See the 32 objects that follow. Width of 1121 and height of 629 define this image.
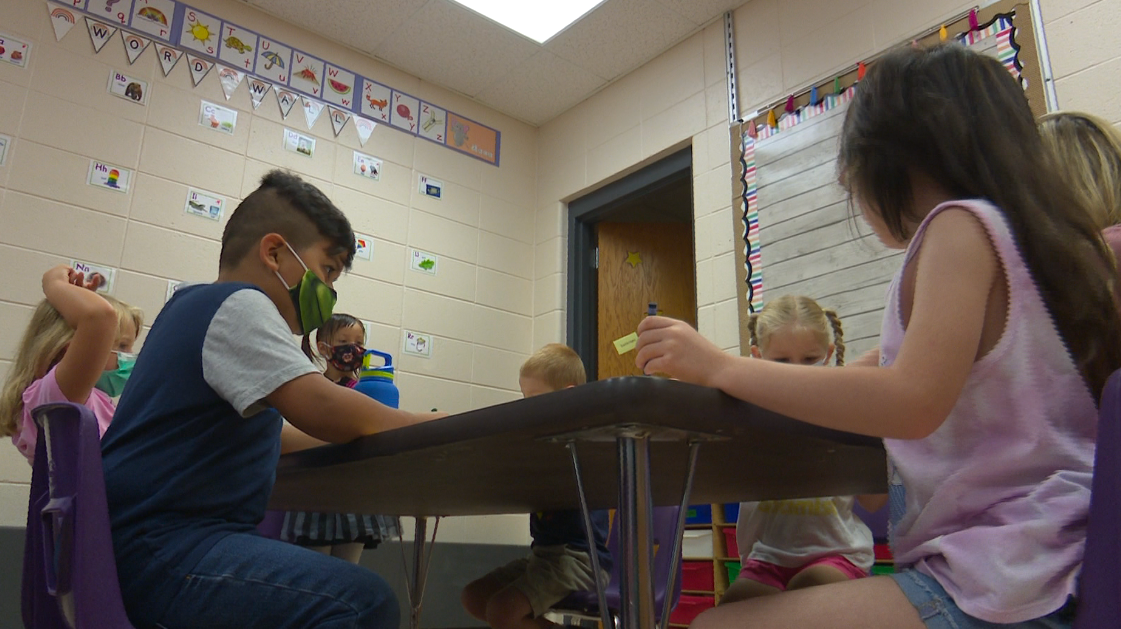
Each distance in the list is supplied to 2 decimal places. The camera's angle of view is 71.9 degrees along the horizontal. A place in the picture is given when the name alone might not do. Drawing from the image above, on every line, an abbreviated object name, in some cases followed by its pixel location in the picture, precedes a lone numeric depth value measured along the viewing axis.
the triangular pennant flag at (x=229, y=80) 3.47
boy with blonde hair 1.97
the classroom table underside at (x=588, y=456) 0.76
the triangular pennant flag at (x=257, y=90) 3.55
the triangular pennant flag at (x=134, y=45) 3.23
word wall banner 3.22
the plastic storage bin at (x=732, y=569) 2.72
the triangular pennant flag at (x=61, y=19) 3.05
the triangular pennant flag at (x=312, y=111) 3.71
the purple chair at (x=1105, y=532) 0.59
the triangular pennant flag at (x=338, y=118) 3.79
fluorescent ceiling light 3.67
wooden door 4.26
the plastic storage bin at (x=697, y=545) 3.04
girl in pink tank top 0.67
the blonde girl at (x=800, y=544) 1.45
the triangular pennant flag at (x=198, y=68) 3.39
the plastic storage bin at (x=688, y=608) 2.88
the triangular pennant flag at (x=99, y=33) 3.14
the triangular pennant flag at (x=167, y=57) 3.31
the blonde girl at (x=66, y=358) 1.81
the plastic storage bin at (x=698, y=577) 2.91
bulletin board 2.69
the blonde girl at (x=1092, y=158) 1.21
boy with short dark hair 0.91
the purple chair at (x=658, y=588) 1.93
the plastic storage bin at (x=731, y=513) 2.78
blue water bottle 2.17
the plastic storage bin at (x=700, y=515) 2.98
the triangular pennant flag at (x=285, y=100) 3.63
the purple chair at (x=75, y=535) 0.86
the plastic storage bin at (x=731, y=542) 2.71
